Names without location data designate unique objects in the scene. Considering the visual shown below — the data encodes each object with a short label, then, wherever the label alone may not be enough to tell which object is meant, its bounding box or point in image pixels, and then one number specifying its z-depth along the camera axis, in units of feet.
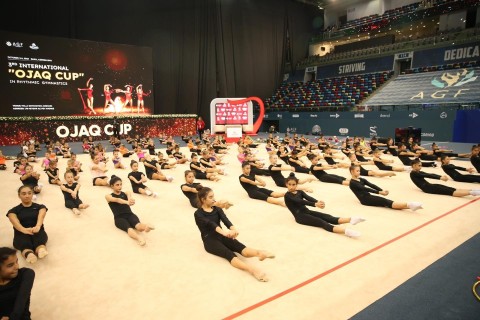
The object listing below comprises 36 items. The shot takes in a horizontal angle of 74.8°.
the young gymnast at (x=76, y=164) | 33.05
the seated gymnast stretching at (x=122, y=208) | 17.89
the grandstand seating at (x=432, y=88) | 72.13
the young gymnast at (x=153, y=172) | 33.09
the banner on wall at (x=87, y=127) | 65.46
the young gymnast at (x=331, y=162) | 39.58
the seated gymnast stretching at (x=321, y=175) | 30.63
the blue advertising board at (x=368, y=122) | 67.36
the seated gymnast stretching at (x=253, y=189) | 24.82
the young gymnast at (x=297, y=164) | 36.42
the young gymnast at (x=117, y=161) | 40.27
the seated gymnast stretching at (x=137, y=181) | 27.09
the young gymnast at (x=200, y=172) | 33.47
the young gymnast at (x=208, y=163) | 35.74
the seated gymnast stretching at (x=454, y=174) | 28.96
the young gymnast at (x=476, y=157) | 31.83
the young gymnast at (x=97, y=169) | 31.08
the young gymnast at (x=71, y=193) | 22.79
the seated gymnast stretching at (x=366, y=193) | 21.69
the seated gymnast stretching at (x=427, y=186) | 24.22
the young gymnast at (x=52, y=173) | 31.09
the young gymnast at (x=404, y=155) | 38.73
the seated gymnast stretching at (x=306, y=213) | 17.58
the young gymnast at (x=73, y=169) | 28.06
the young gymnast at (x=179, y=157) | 44.21
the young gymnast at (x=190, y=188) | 23.00
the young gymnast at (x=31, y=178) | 25.99
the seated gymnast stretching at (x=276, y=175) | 29.12
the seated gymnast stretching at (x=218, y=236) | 13.29
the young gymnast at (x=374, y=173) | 32.83
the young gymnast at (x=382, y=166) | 35.50
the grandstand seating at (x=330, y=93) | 92.38
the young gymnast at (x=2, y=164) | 39.63
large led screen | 65.36
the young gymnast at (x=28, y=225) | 14.73
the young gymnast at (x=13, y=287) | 8.89
